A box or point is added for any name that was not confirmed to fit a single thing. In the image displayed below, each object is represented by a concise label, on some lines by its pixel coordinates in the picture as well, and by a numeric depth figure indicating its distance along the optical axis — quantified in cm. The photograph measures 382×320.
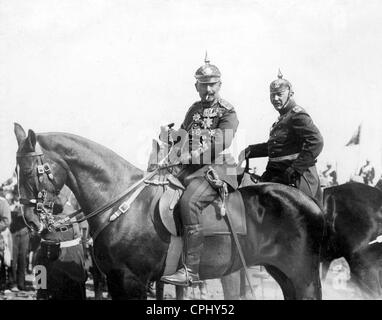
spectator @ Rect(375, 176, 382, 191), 834
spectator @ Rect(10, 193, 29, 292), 962
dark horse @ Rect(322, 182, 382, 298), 793
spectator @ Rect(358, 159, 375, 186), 859
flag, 846
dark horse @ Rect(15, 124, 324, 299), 618
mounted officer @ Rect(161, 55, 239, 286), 623
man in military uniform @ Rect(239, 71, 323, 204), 708
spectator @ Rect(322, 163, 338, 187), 883
